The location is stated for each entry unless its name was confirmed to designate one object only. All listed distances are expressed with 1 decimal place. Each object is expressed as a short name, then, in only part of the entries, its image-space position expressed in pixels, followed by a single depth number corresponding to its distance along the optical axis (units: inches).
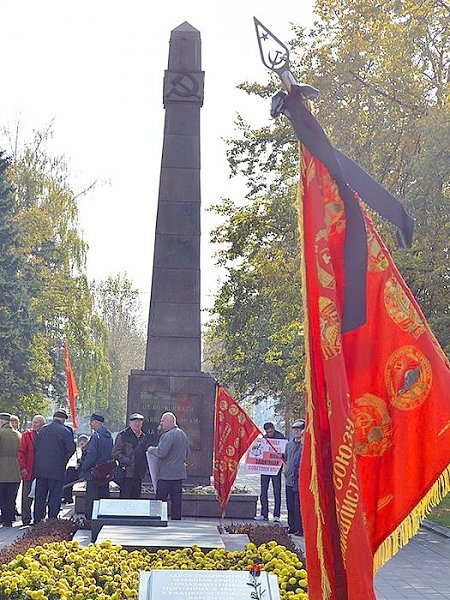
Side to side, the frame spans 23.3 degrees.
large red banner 183.3
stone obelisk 700.0
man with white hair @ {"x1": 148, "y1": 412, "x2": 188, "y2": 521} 549.3
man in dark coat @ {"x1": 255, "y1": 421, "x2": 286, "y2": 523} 689.6
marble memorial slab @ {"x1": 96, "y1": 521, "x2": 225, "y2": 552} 367.9
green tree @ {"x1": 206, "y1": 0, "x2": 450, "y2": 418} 806.5
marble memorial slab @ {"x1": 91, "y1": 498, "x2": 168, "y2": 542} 427.2
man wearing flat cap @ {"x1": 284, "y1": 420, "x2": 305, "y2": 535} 609.9
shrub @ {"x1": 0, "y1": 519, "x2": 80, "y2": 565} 360.8
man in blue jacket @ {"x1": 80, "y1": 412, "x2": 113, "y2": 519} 568.1
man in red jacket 641.0
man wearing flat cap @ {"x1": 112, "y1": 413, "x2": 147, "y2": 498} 563.5
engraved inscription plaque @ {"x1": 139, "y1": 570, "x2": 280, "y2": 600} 229.5
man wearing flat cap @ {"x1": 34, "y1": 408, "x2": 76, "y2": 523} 595.8
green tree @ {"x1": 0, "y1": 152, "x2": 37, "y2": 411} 1221.1
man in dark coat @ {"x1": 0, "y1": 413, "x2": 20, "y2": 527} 634.8
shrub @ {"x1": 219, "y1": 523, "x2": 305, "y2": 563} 396.2
